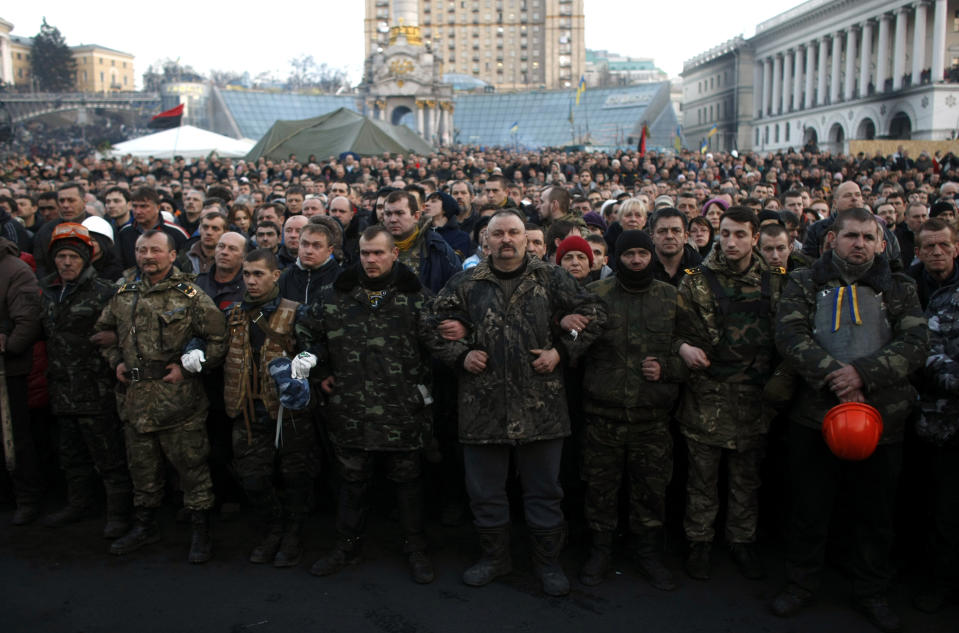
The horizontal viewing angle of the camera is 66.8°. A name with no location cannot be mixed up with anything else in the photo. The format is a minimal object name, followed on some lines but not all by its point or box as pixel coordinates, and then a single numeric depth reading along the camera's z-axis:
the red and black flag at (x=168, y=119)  27.51
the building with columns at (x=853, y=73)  48.03
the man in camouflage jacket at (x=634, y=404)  4.34
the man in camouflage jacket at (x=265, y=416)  4.66
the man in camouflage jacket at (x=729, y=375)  4.31
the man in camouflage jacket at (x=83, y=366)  5.11
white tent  23.22
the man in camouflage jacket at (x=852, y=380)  3.79
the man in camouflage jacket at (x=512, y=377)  4.25
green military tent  23.86
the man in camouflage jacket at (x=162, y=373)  4.68
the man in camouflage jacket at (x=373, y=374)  4.43
